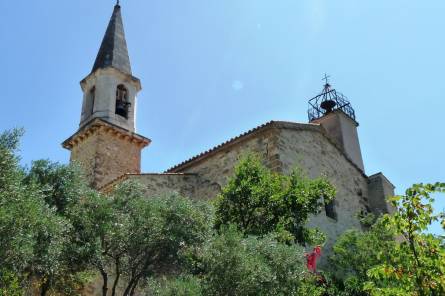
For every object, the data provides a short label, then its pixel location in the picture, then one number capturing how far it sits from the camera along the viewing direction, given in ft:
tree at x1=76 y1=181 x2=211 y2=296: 28.45
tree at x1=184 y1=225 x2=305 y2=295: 25.91
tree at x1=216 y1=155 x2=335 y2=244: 35.40
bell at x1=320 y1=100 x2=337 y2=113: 68.89
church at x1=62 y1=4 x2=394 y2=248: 46.21
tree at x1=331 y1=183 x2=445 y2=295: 17.85
